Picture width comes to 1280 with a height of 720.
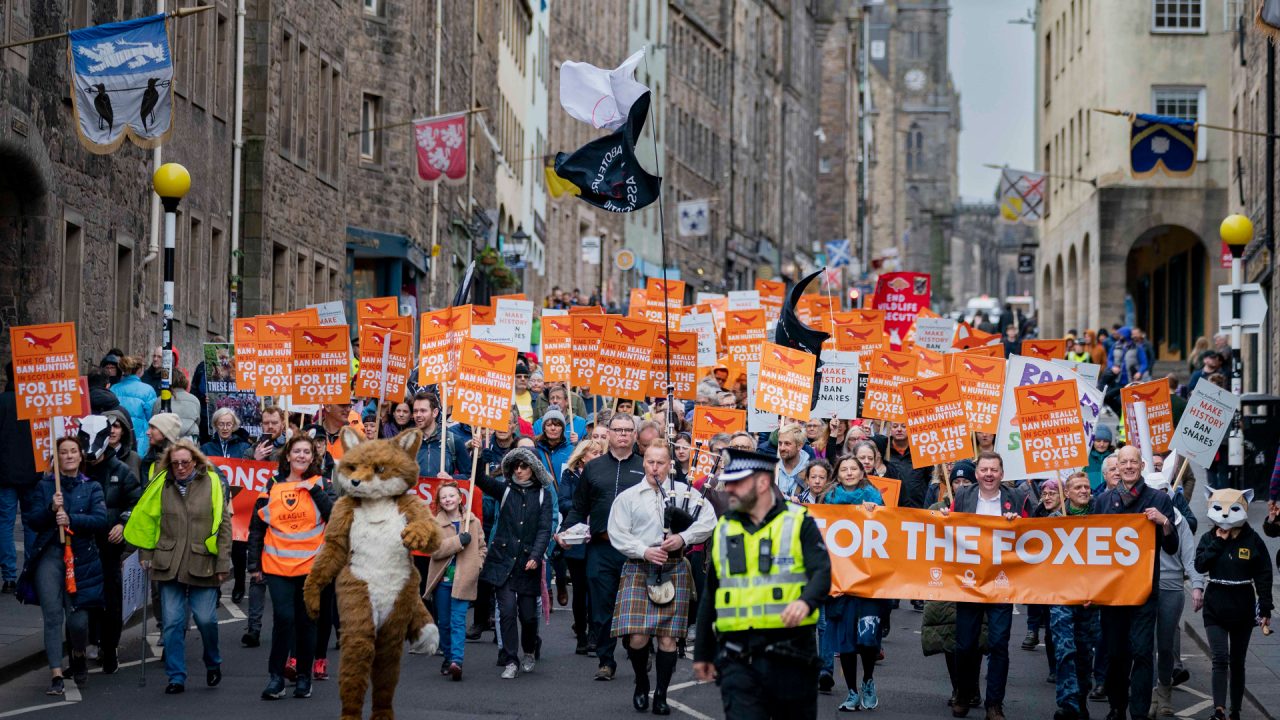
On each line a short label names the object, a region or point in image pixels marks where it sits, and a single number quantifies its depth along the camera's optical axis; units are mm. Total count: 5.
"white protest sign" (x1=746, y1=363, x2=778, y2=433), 22203
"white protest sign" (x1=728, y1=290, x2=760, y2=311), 31250
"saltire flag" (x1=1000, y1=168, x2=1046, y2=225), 54906
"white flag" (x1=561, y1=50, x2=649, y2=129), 21469
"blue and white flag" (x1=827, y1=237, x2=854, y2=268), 88438
